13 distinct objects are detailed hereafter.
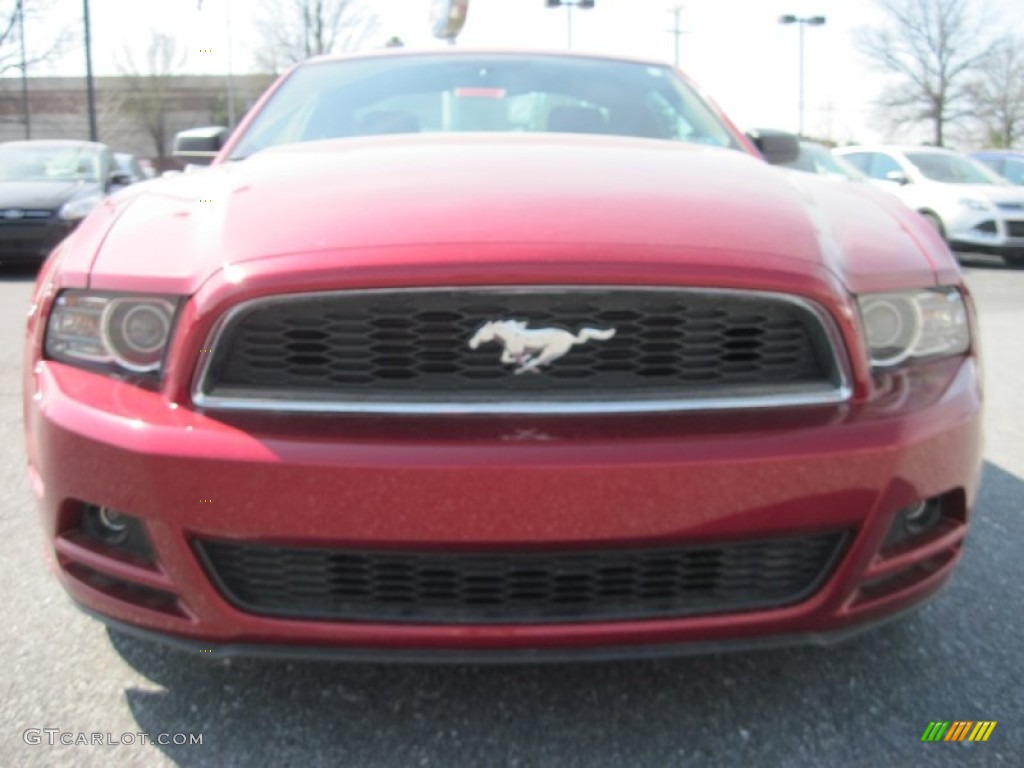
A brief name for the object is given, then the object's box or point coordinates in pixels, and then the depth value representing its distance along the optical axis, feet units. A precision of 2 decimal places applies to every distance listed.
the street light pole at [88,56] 85.11
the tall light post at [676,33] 134.62
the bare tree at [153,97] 128.57
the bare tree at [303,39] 112.57
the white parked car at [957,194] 39.34
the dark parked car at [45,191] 32.94
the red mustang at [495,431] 5.43
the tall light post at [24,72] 92.38
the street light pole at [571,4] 115.24
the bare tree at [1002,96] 139.95
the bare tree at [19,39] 92.38
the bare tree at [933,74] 141.59
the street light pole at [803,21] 145.48
